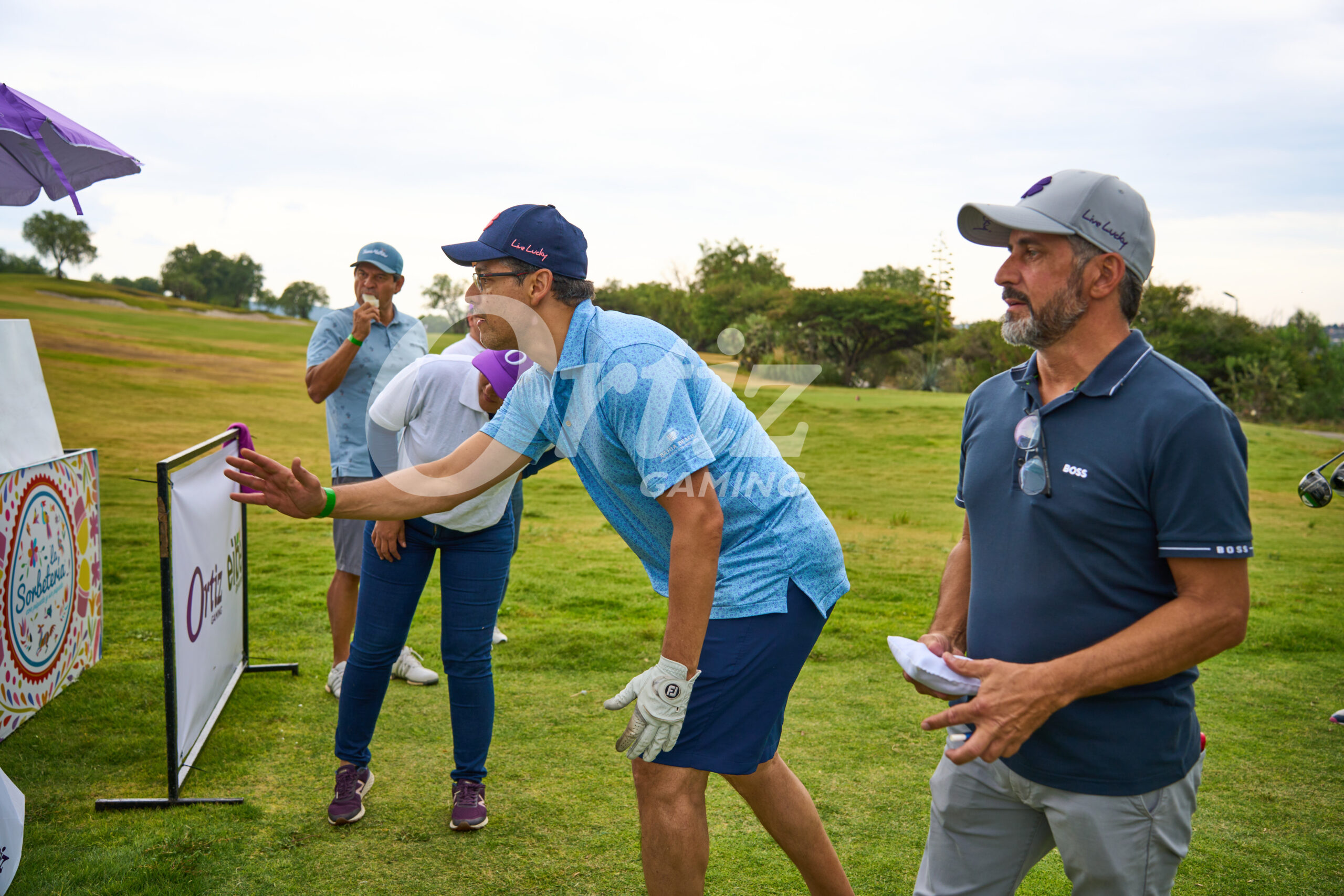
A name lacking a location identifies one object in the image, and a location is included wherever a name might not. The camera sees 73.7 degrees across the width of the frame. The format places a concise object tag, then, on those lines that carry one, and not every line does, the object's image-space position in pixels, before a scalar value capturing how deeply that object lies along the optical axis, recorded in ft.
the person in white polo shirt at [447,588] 10.83
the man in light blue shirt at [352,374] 15.06
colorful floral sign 12.68
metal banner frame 10.64
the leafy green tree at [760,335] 140.67
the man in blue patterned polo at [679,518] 6.68
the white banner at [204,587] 11.56
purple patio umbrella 12.10
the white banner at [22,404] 13.12
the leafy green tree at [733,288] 176.96
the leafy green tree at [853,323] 161.38
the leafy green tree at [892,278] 236.34
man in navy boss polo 5.27
